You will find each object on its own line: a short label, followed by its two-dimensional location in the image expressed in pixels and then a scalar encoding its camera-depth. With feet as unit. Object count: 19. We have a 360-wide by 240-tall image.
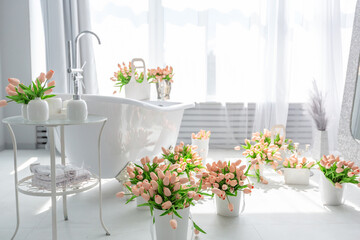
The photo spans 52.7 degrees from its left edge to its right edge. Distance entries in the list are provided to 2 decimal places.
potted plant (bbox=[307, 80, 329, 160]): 11.02
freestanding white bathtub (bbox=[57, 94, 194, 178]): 7.30
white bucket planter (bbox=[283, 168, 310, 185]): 9.09
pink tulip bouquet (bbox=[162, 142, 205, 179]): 7.72
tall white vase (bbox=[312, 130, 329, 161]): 11.00
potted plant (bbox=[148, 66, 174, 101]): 11.16
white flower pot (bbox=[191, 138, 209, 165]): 10.55
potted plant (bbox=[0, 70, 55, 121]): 5.30
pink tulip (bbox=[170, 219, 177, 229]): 4.59
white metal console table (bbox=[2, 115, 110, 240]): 5.19
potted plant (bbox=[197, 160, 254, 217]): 6.46
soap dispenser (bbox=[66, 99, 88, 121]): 5.51
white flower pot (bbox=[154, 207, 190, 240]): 5.29
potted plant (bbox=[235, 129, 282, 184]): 8.89
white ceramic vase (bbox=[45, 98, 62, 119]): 5.90
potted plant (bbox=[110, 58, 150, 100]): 10.78
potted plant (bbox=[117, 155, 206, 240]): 5.17
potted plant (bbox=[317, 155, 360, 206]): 7.26
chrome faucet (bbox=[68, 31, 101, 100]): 5.78
